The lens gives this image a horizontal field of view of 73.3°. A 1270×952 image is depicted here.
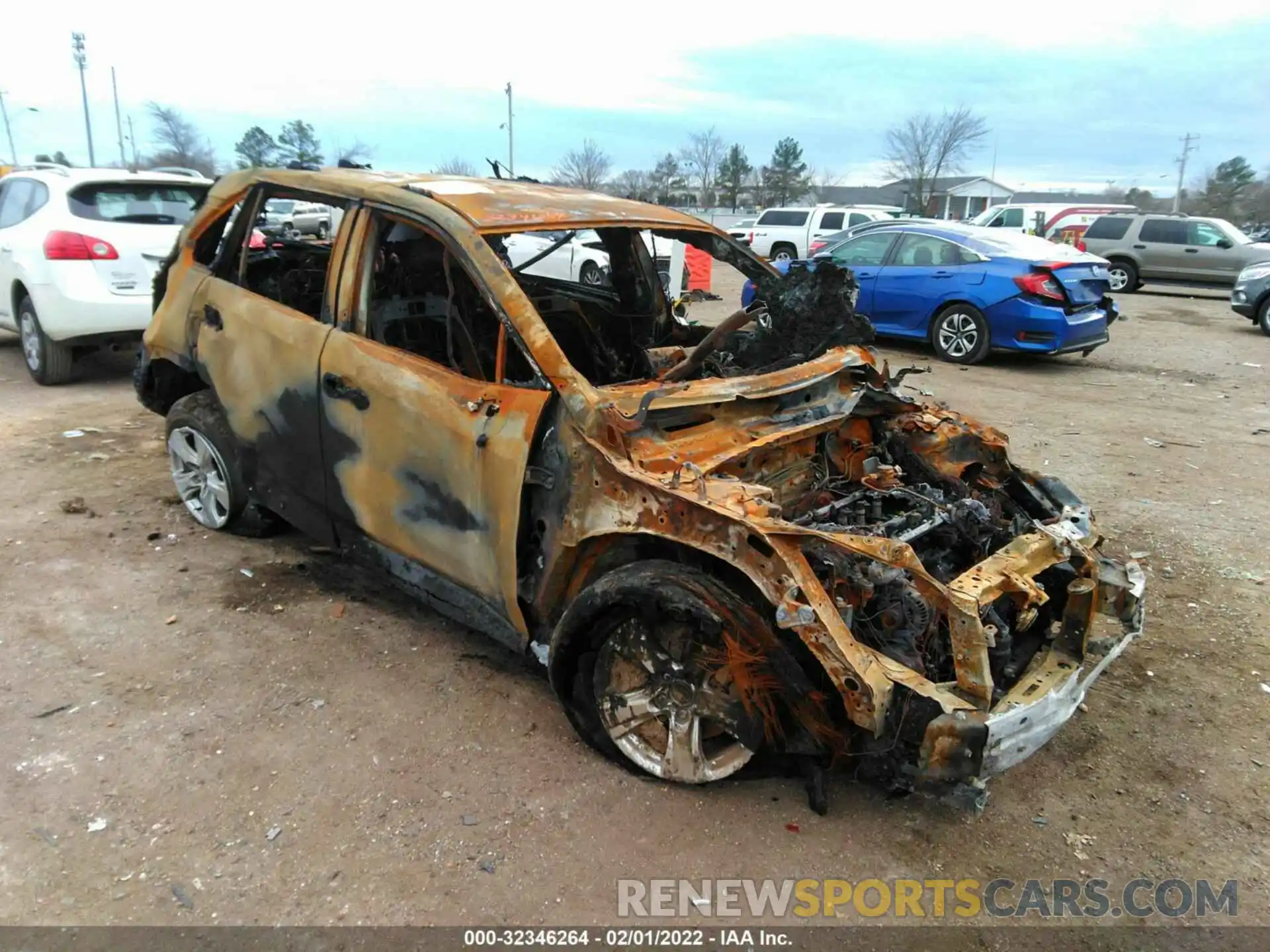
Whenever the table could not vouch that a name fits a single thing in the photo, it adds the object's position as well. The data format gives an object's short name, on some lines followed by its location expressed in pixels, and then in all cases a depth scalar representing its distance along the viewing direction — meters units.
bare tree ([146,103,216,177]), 56.06
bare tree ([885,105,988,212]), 51.88
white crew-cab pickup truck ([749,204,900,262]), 21.38
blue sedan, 9.35
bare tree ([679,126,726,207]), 58.12
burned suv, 2.51
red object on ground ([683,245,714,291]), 8.62
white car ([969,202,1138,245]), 19.91
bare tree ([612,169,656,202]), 51.31
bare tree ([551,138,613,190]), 50.46
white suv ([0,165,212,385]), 6.96
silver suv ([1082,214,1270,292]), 16.98
